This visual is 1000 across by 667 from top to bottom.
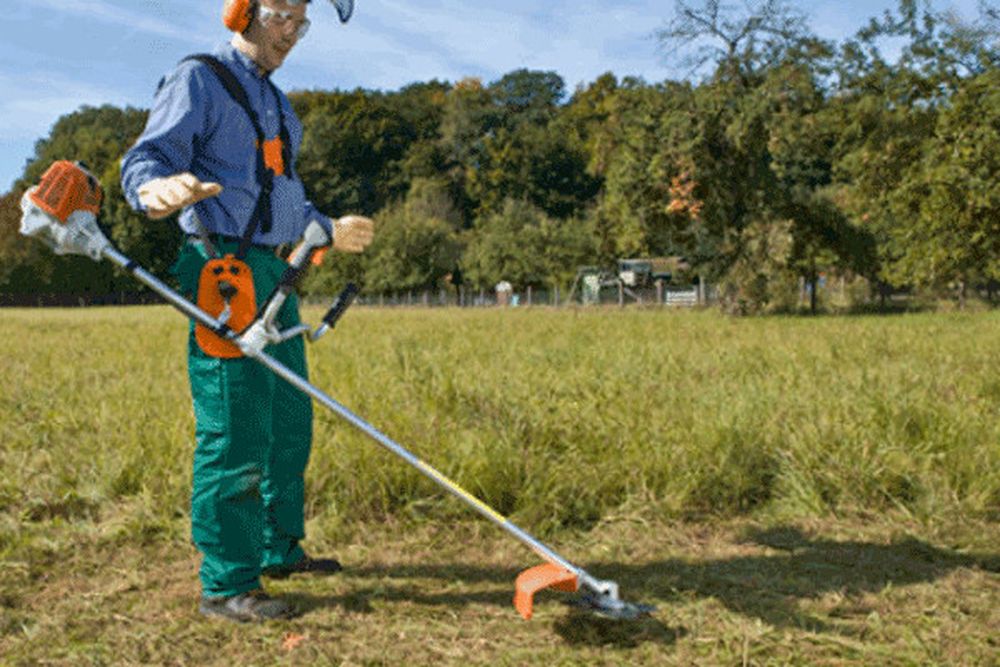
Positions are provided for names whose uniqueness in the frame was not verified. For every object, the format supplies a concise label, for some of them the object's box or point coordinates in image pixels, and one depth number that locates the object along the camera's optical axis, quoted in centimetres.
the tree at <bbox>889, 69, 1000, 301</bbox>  1617
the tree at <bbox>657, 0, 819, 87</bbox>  2434
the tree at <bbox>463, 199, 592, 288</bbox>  5303
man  294
